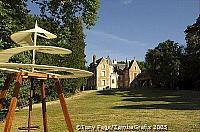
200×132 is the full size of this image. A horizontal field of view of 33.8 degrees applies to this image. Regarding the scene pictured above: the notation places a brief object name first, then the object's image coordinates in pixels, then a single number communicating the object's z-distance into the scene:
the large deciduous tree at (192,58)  65.94
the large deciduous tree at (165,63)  78.25
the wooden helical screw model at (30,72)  7.56
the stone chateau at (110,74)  118.94
